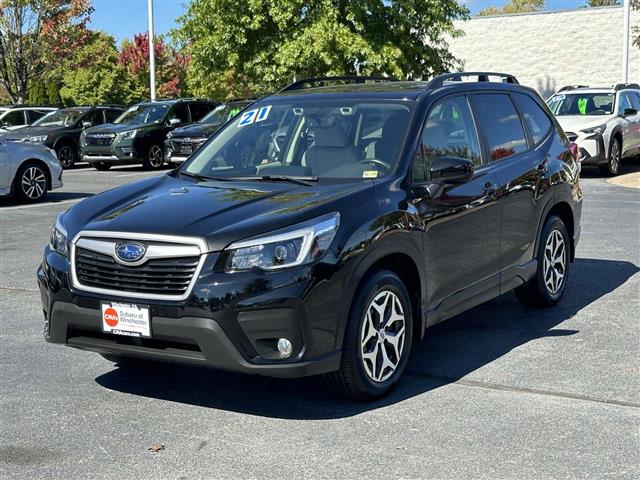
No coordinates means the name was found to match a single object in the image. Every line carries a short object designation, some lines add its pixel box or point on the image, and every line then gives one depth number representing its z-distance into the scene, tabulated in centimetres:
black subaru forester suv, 456
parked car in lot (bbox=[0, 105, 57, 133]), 2581
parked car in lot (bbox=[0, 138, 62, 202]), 1516
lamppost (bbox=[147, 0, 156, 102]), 3256
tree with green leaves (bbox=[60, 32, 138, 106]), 4069
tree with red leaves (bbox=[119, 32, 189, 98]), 4409
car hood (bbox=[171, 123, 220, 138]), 2227
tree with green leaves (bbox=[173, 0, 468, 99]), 2516
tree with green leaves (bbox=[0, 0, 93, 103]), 3241
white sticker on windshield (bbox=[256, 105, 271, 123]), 629
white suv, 1859
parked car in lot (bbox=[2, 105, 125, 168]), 2389
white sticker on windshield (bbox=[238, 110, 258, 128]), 637
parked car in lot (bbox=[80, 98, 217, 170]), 2300
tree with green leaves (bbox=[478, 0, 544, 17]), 9810
